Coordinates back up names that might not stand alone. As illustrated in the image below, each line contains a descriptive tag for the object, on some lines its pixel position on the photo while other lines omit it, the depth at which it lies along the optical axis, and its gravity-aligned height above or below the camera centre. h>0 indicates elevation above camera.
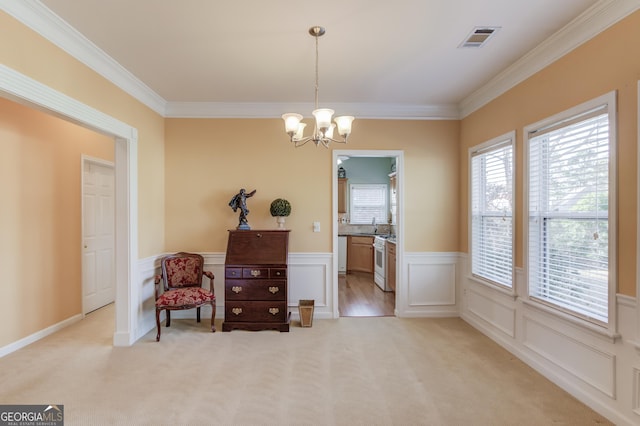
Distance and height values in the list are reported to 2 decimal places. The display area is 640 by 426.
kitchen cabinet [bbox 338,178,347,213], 7.27 +0.38
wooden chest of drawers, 3.70 -0.94
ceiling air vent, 2.46 +1.37
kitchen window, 7.49 +0.22
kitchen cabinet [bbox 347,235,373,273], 6.97 -0.90
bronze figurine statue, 3.95 +0.09
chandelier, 2.28 +0.64
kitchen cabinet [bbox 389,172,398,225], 6.95 +0.39
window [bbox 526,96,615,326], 2.19 -0.01
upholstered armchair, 3.46 -0.86
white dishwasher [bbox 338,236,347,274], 7.17 -0.95
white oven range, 5.68 -0.92
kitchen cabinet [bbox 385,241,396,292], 5.27 -0.90
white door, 4.25 -0.30
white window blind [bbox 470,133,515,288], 3.26 +0.01
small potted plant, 3.99 +0.04
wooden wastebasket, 3.86 -1.22
